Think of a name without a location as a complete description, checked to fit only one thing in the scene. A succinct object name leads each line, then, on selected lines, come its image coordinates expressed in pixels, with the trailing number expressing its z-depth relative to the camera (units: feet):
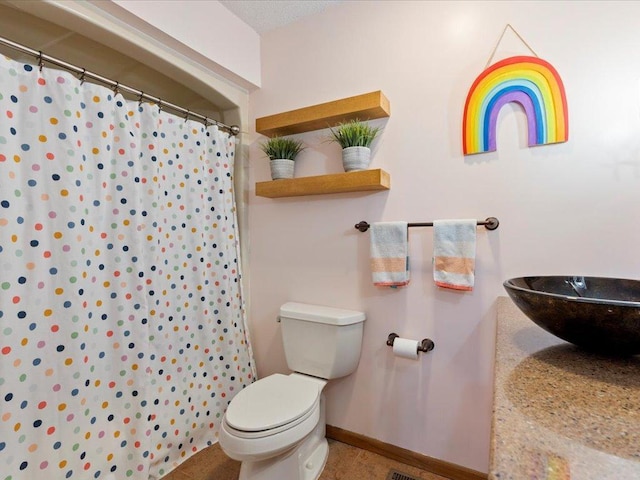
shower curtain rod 3.60
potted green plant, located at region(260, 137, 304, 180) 5.82
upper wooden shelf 5.04
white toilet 3.98
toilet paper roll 4.82
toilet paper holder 4.89
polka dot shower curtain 3.61
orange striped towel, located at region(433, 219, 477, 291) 4.45
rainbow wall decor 4.19
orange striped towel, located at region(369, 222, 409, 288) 4.94
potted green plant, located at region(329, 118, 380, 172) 5.09
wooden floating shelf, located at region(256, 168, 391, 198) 4.92
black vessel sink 1.98
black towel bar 4.49
